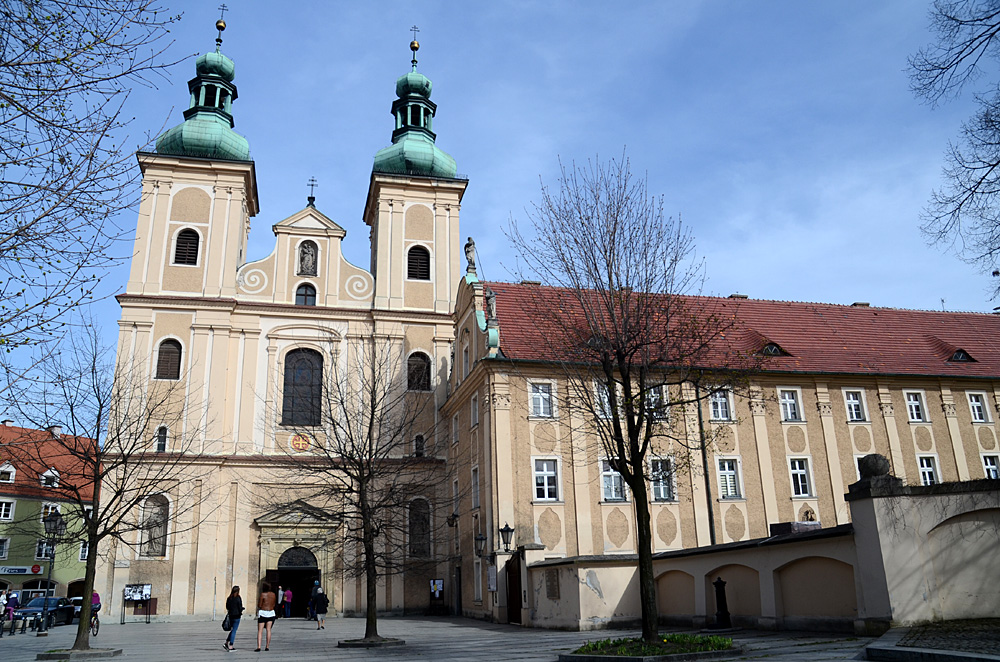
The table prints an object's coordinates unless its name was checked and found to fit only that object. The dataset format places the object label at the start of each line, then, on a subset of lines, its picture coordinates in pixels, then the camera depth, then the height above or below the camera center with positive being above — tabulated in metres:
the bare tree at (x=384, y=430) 31.64 +5.99
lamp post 21.78 +1.89
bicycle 24.16 -0.77
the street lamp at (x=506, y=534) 23.36 +1.34
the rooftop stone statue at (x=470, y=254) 30.49 +12.00
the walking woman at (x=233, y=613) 17.56 -0.43
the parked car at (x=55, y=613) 28.51 -0.48
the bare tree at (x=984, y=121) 9.49 +5.32
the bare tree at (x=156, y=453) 30.88 +5.26
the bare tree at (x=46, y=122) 7.50 +4.40
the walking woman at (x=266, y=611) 17.56 -0.41
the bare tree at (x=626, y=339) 13.45 +4.09
